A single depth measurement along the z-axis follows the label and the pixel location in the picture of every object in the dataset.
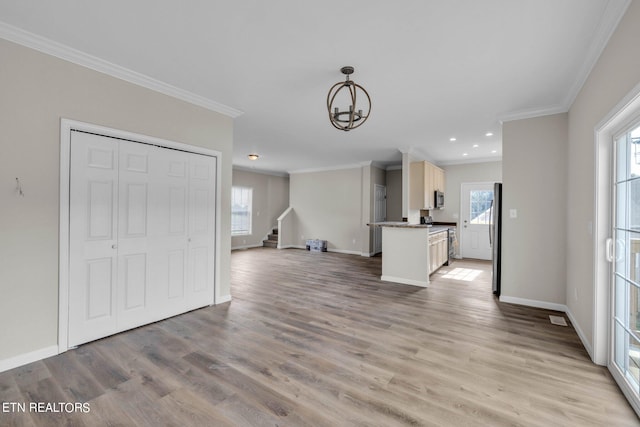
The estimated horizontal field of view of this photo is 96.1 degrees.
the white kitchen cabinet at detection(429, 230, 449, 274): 5.34
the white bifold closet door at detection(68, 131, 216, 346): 2.70
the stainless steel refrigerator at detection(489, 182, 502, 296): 4.42
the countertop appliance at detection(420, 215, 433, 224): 7.32
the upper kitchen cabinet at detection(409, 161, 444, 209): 6.19
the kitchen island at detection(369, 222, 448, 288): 4.91
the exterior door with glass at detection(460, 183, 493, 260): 7.36
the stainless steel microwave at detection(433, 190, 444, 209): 6.97
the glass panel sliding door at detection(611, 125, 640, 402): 1.96
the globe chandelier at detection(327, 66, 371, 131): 2.74
